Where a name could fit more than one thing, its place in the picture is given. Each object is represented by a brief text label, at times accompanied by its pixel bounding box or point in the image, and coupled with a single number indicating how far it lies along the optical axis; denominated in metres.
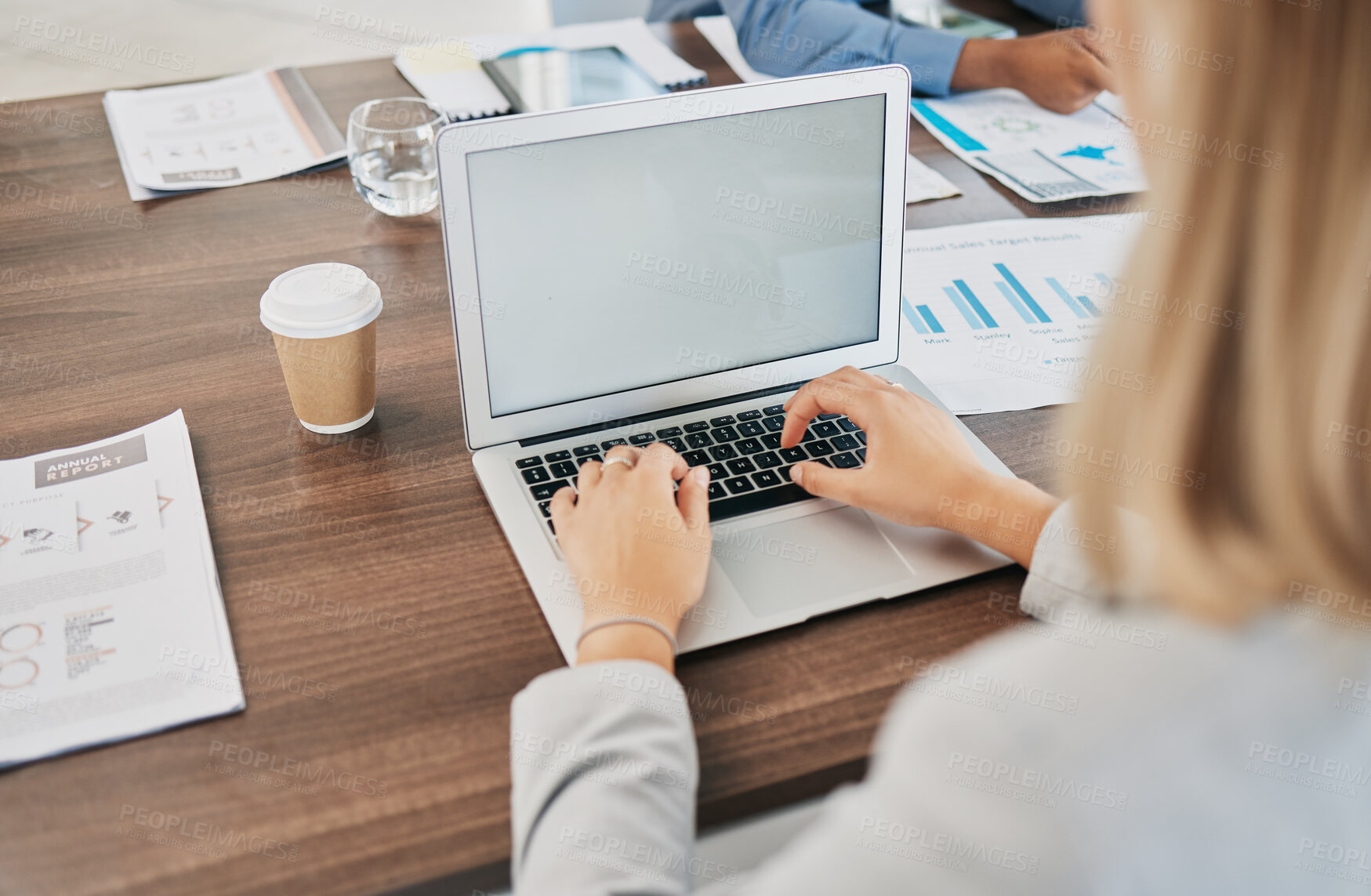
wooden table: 0.58
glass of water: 1.19
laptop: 0.76
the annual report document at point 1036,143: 1.33
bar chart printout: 0.98
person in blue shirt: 1.47
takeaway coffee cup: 0.81
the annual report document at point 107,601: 0.64
